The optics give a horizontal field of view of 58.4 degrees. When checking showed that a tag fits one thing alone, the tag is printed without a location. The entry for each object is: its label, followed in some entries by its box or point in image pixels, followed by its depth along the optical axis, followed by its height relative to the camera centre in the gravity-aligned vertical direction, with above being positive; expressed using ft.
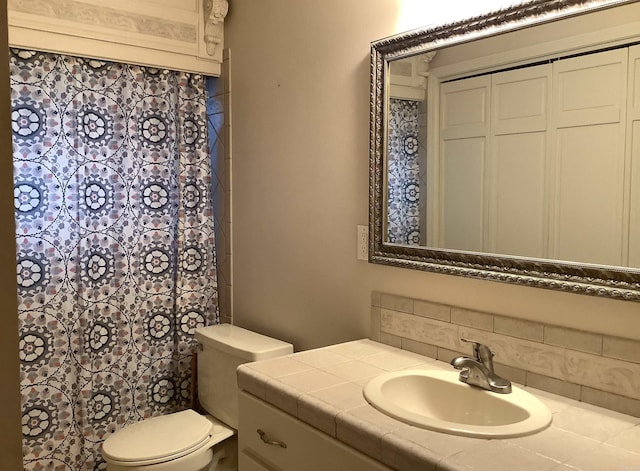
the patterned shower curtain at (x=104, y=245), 7.54 -0.47
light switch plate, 6.70 -0.37
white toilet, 6.77 -2.78
